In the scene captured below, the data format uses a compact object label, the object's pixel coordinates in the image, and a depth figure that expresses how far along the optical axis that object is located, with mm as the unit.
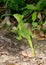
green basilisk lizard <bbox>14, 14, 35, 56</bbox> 3245
